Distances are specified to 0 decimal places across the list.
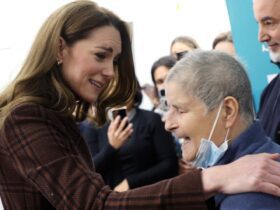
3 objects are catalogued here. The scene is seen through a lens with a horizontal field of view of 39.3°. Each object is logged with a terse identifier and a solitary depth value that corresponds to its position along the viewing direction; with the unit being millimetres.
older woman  1005
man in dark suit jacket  1489
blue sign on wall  1852
